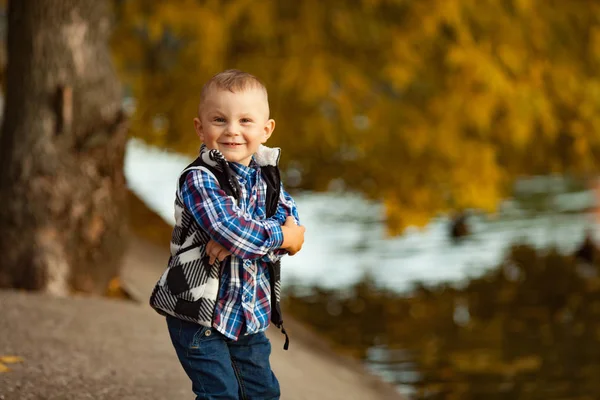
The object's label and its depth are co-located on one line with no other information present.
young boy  5.46
